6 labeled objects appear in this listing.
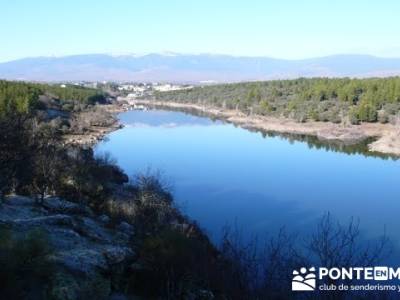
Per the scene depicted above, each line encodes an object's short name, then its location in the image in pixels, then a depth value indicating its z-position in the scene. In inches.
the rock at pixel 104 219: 605.0
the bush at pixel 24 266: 274.8
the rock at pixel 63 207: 589.6
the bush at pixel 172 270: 379.9
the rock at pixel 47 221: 465.7
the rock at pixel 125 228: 586.6
